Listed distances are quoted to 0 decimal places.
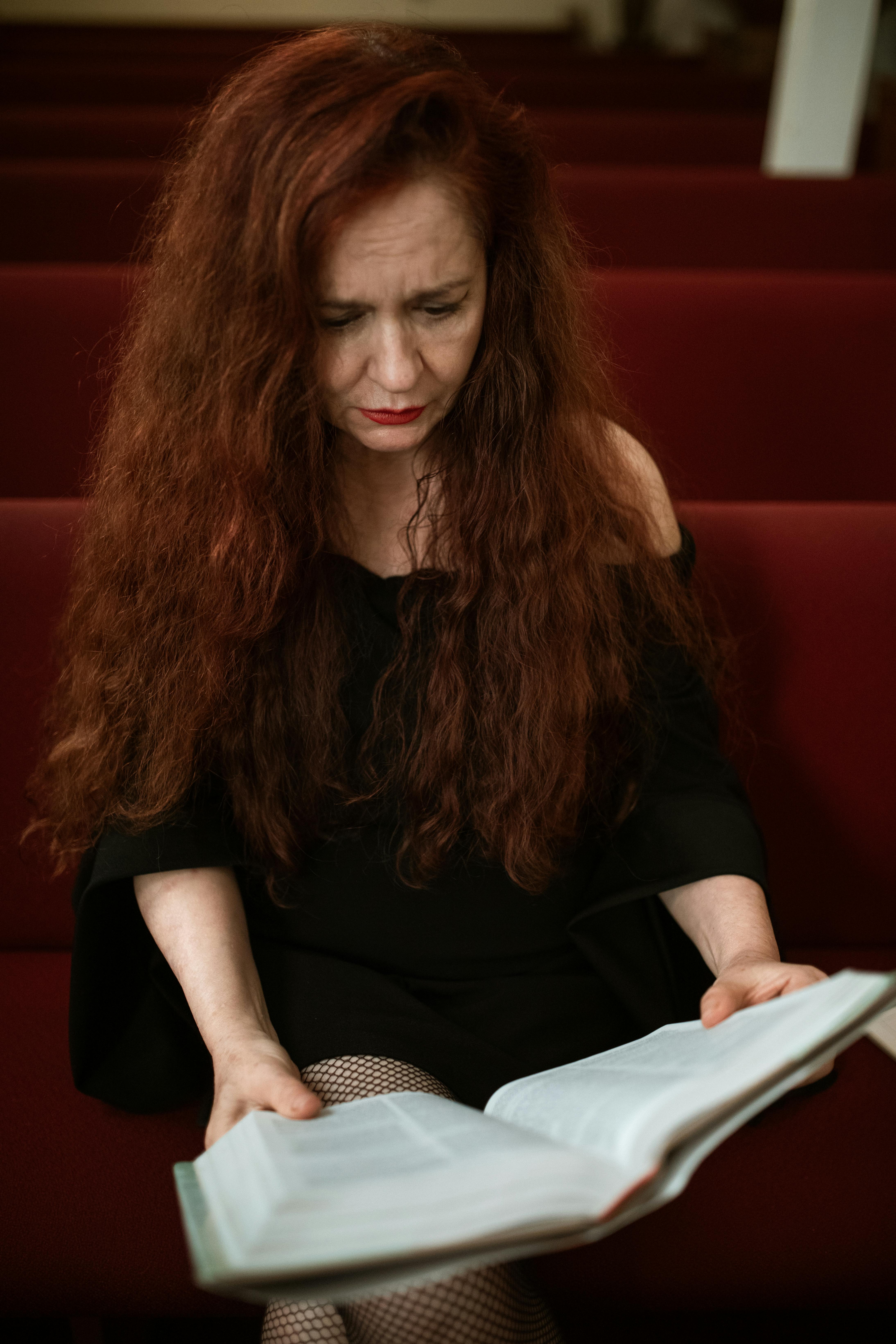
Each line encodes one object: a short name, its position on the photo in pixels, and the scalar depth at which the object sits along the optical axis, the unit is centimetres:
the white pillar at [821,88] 428
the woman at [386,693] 232
